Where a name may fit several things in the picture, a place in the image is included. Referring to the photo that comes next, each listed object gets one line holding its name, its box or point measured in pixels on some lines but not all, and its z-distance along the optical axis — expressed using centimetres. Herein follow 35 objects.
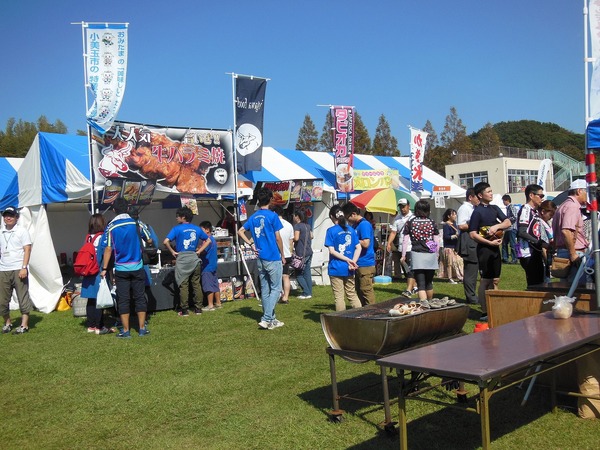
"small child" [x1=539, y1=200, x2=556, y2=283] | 695
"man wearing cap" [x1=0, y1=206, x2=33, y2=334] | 836
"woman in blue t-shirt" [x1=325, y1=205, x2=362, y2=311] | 733
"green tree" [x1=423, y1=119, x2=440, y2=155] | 5612
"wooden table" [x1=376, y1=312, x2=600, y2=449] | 292
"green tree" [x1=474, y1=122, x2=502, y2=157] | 5377
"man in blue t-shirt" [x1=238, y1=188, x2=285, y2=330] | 771
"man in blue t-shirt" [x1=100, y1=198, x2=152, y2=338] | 779
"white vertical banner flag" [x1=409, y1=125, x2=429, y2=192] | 1703
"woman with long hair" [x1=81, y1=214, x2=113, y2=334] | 834
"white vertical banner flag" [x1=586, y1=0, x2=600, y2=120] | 436
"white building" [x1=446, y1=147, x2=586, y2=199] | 4403
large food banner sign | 983
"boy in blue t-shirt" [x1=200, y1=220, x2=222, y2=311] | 1010
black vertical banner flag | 1130
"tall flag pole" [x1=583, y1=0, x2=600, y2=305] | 427
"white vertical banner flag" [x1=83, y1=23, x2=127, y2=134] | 930
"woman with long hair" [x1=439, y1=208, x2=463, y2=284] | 1186
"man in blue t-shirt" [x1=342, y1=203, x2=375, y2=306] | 767
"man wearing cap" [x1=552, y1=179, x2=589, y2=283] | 521
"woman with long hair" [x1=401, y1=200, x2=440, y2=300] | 781
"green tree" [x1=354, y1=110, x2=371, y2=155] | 4166
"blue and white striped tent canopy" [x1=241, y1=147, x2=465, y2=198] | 1428
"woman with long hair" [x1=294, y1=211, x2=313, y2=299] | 1116
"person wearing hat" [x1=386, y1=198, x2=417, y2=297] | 1155
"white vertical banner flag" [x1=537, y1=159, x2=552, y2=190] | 1938
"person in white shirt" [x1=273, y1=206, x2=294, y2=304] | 1055
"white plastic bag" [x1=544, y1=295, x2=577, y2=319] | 418
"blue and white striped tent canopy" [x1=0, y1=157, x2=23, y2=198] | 1135
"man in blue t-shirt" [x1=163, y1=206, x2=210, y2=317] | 966
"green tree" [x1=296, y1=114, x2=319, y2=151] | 4562
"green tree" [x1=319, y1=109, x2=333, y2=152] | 4263
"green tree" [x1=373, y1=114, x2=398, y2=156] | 4488
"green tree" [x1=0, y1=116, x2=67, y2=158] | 3891
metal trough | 399
